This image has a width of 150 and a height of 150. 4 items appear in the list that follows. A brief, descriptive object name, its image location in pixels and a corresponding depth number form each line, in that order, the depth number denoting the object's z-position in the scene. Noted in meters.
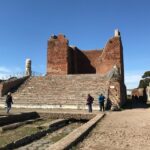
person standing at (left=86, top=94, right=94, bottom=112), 11.62
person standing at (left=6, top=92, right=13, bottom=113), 11.23
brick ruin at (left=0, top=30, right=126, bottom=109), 13.76
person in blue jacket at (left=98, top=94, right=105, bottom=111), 11.86
